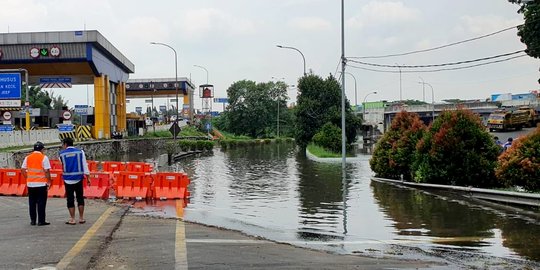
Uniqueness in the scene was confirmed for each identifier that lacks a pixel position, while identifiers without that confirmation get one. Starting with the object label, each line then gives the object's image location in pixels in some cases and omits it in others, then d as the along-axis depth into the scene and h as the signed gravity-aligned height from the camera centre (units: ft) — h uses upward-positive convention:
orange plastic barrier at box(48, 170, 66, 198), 49.44 -4.00
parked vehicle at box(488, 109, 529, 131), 170.60 +4.76
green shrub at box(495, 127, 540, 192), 45.65 -2.48
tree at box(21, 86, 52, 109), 303.74 +26.10
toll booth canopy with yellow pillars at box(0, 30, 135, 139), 155.74 +23.48
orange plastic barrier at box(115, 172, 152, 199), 49.14 -4.15
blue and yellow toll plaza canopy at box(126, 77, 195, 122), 315.78 +30.11
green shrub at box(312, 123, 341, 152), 141.08 -0.22
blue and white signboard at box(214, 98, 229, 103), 417.40 +30.57
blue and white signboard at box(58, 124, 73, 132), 118.04 +2.82
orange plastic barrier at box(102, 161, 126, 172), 69.37 -3.51
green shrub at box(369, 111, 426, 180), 66.69 -1.39
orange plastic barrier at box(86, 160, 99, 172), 70.27 -3.42
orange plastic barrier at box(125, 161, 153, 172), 67.77 -3.48
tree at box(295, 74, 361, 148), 167.53 +9.97
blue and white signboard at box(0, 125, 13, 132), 97.66 +2.34
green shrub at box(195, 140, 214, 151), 164.35 -1.98
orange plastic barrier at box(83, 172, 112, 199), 48.78 -4.18
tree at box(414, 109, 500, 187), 55.62 -1.71
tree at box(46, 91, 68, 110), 415.72 +31.58
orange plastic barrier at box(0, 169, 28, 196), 51.16 -3.92
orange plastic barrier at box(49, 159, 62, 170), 71.11 -3.14
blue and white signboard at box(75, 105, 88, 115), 170.94 +9.82
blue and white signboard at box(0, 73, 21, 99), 94.84 +9.81
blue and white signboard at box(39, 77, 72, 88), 179.14 +19.40
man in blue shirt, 33.45 -2.14
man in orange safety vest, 33.04 -2.59
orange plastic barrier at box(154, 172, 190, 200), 49.57 -4.27
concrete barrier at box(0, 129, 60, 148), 98.26 +0.80
